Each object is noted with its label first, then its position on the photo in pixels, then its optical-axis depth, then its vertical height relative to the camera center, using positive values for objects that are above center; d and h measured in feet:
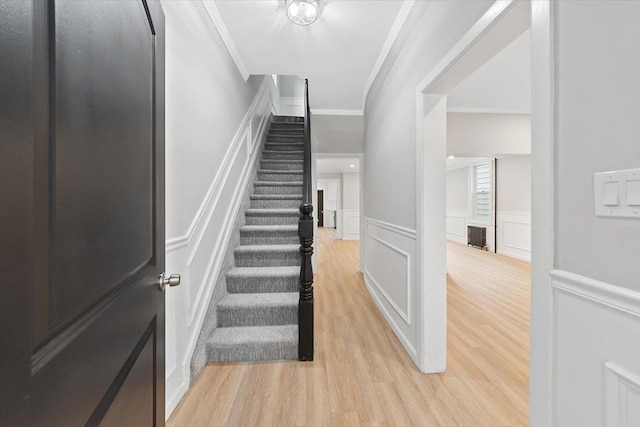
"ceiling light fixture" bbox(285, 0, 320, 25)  5.98 +4.58
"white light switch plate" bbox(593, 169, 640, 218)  2.08 +0.15
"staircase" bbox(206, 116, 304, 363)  6.16 -2.07
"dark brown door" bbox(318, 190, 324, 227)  40.65 +0.51
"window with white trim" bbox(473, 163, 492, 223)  20.77 +1.54
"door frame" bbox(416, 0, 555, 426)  2.80 +0.66
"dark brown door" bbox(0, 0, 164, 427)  1.09 -0.01
